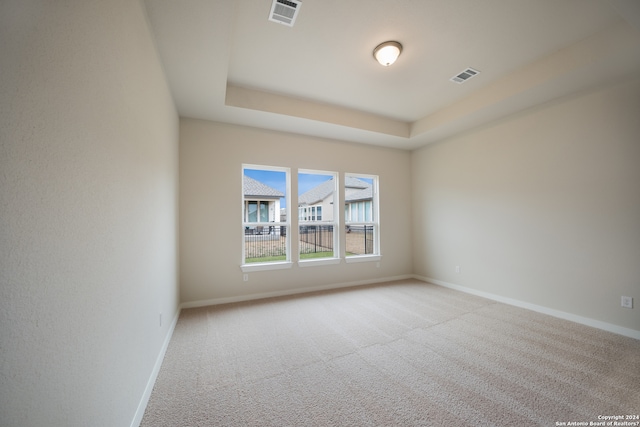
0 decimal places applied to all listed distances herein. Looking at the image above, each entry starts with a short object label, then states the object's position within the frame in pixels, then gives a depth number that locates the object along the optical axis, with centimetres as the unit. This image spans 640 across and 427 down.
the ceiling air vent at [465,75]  301
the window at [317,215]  444
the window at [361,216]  489
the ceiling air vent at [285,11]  203
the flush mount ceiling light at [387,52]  250
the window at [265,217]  407
